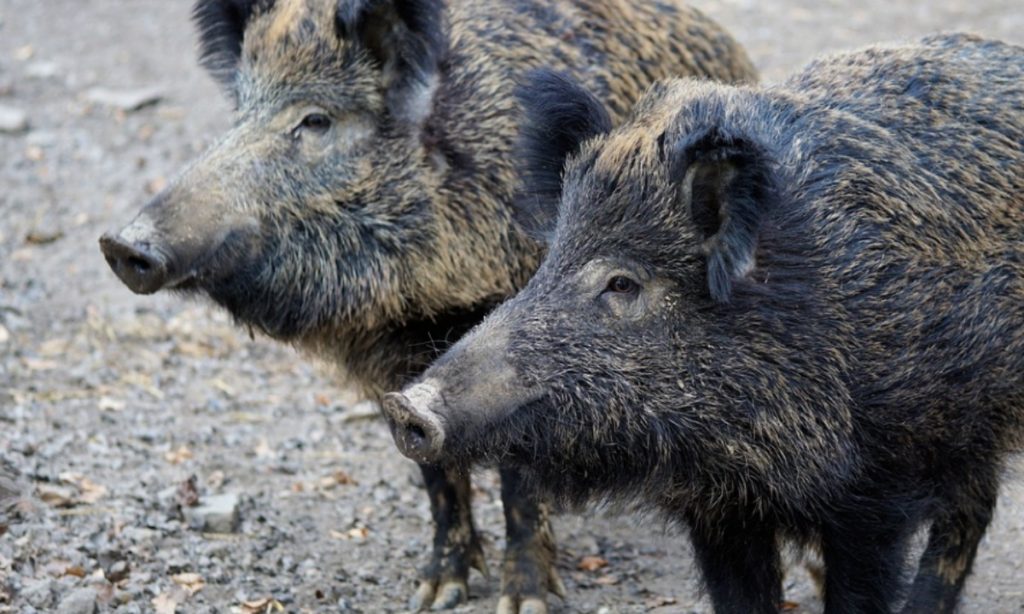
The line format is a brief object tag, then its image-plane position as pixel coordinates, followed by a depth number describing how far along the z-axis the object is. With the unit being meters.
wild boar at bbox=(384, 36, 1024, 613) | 9.37
